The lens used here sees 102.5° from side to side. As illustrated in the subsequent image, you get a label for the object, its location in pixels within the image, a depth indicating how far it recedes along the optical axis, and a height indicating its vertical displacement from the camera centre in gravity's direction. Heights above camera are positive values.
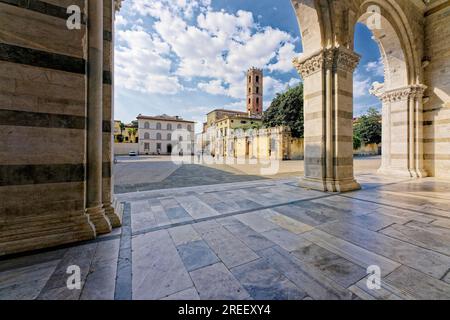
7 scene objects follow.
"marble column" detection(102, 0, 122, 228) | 2.97 +0.73
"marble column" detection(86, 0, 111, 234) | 2.73 +0.58
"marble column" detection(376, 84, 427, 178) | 8.05 +1.36
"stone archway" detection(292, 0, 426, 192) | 5.30 +2.25
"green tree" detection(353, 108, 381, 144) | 34.84 +6.43
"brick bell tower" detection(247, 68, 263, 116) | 51.62 +20.30
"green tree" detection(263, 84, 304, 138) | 25.00 +7.11
